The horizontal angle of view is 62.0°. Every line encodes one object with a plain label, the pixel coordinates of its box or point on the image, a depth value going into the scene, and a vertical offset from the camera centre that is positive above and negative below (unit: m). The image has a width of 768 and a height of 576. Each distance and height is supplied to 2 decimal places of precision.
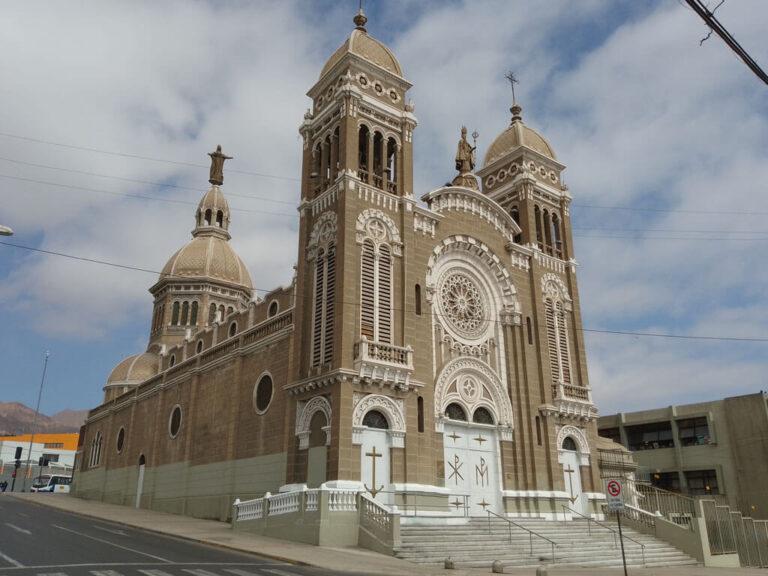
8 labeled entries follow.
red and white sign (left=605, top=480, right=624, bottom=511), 15.70 +0.11
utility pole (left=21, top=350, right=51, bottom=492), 75.86 +2.17
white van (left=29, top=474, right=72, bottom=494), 70.00 +1.75
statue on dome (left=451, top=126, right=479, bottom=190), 34.47 +17.50
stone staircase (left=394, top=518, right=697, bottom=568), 19.84 -1.50
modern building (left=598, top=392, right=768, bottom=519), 50.19 +4.25
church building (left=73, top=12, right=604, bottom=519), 24.56 +6.53
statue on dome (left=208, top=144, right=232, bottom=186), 62.19 +31.23
